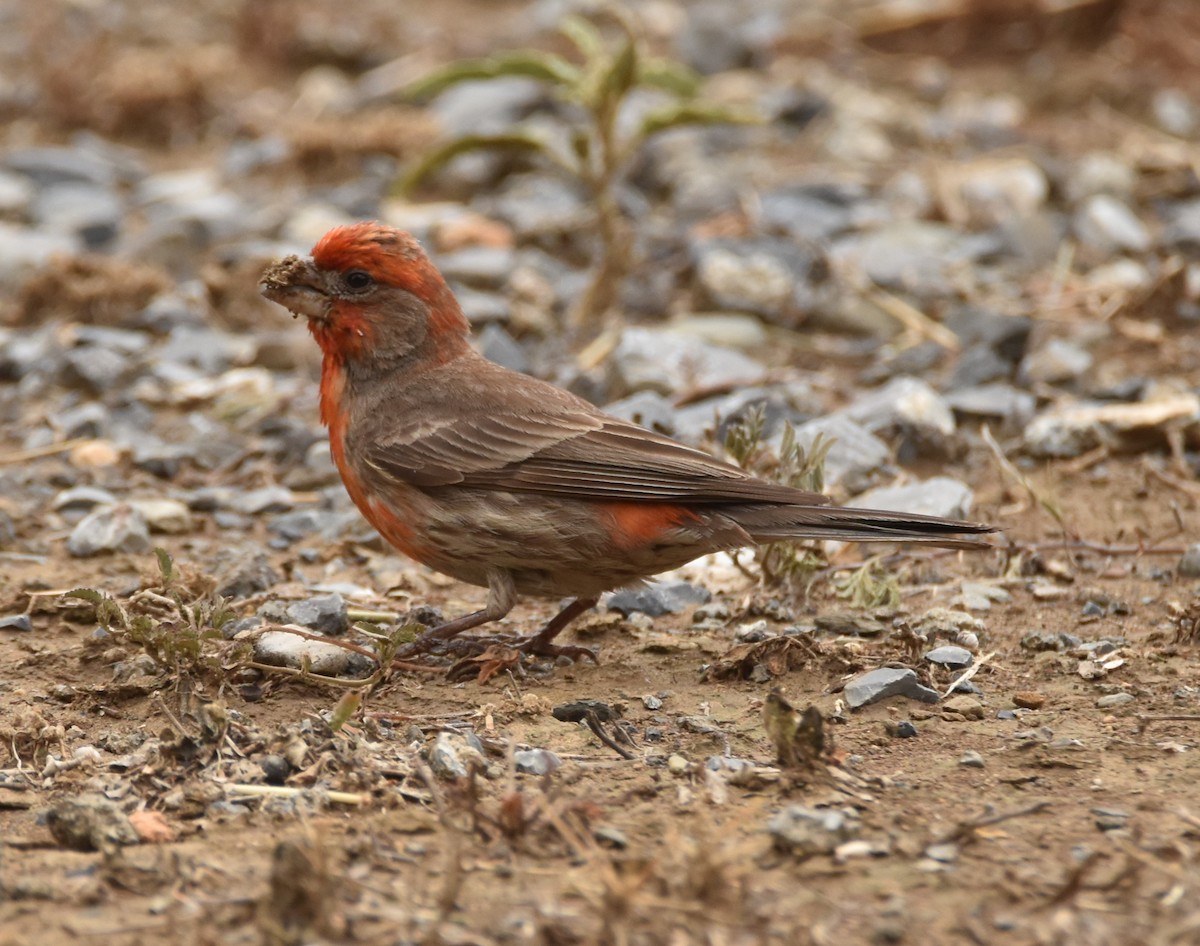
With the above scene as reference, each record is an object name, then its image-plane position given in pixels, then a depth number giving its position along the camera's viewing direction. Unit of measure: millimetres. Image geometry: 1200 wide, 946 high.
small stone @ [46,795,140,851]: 7348
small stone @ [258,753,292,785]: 8086
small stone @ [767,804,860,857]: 7219
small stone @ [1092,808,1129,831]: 7504
